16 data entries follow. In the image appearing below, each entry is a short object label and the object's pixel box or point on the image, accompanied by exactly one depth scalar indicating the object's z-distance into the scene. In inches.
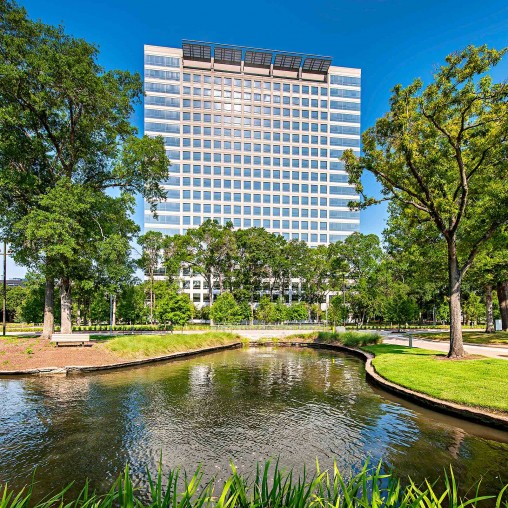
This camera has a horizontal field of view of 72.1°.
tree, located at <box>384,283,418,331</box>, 2161.7
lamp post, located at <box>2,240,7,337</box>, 1351.3
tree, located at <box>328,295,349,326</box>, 2224.4
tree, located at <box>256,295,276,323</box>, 2293.3
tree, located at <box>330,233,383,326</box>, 2529.5
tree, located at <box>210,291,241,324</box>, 2064.8
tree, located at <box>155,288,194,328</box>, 1798.7
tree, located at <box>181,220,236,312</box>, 2524.6
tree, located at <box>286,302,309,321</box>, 2372.0
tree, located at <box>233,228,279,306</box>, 2662.4
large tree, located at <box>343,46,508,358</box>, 694.5
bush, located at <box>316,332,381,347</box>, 1266.0
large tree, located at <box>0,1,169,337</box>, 953.5
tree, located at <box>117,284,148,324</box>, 2158.0
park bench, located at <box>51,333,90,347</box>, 966.0
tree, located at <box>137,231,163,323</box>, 2494.1
